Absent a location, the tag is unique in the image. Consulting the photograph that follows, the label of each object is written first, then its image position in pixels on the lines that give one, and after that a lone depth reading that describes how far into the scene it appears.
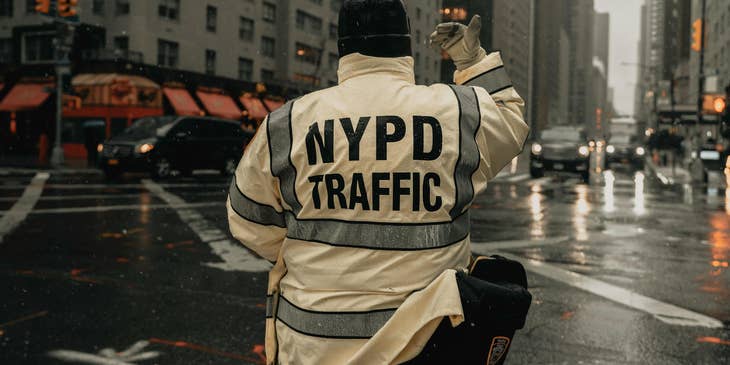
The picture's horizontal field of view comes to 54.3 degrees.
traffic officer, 1.96
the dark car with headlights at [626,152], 32.78
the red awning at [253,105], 43.59
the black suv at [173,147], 19.30
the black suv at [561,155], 23.64
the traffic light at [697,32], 31.08
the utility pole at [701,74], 24.91
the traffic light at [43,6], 24.63
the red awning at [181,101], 37.19
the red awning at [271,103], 45.96
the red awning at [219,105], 39.88
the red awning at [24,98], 35.84
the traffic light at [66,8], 24.30
